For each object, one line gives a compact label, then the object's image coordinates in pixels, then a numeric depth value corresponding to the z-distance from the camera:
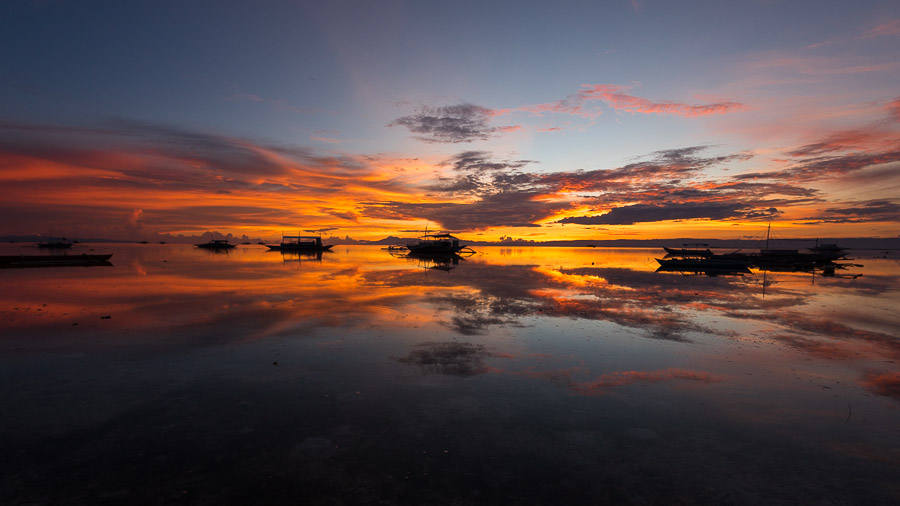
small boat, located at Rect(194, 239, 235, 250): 134.35
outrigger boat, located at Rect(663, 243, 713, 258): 72.03
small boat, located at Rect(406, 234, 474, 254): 86.75
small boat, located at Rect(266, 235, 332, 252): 108.26
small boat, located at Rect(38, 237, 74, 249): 135.50
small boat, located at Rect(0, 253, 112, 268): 50.99
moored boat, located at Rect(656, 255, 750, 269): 59.16
